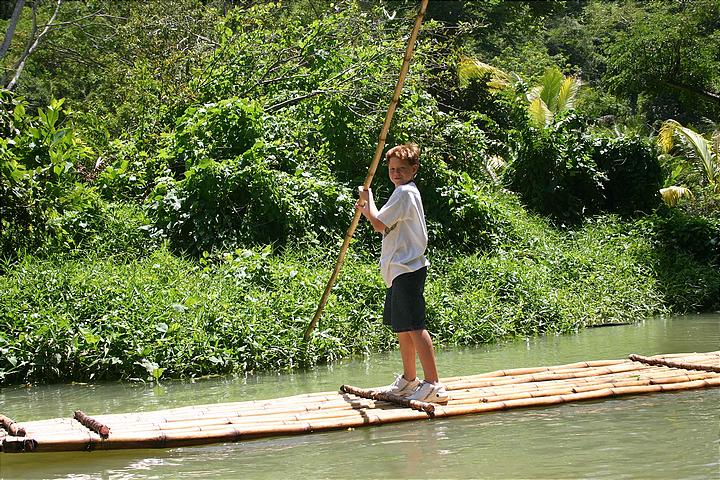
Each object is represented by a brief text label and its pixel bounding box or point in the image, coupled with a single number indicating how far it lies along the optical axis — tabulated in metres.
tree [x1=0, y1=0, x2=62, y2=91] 17.45
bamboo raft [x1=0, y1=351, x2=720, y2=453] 4.49
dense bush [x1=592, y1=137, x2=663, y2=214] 15.17
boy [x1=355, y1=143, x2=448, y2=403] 5.32
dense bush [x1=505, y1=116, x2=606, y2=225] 14.62
